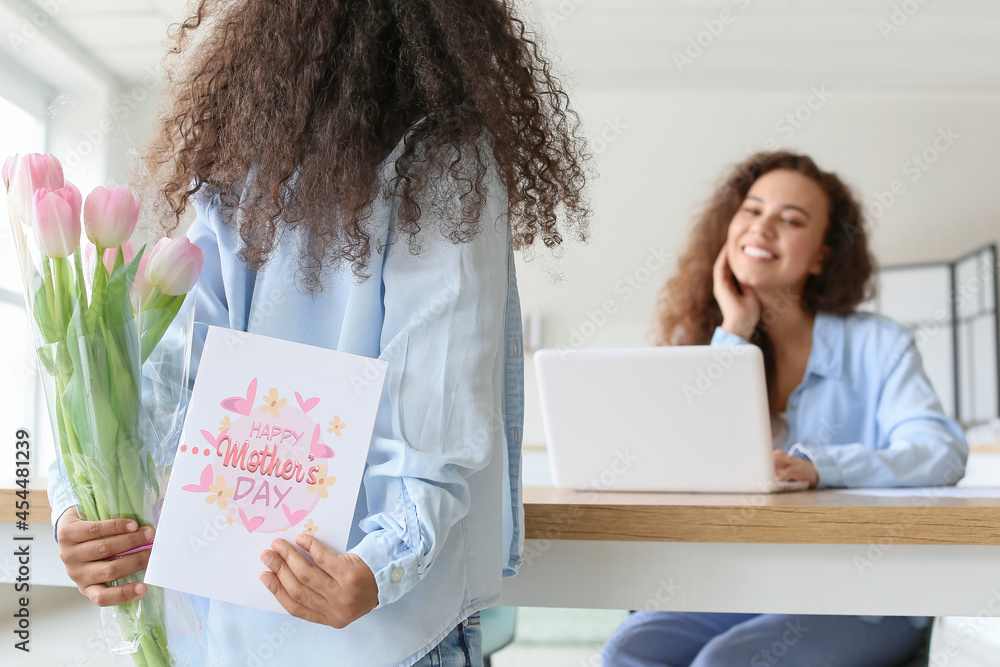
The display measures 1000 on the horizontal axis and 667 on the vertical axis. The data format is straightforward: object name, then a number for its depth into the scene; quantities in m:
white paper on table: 1.03
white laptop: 1.01
